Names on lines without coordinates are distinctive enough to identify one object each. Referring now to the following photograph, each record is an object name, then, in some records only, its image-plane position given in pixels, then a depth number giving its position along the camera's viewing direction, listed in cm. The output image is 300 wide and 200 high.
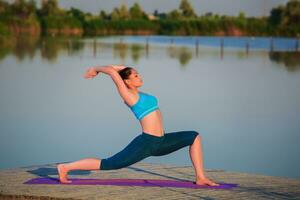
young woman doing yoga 873
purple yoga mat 912
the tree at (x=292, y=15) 11075
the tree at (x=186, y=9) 12550
